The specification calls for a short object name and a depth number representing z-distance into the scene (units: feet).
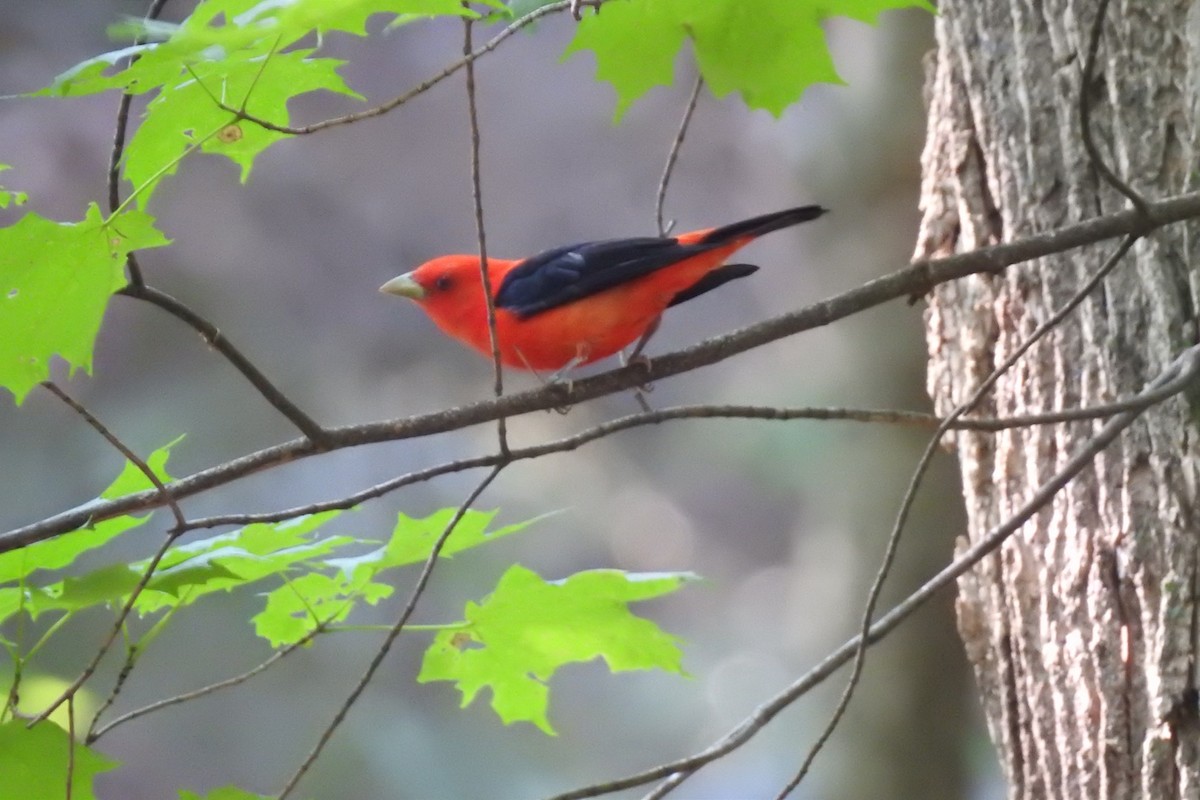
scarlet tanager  25.40
